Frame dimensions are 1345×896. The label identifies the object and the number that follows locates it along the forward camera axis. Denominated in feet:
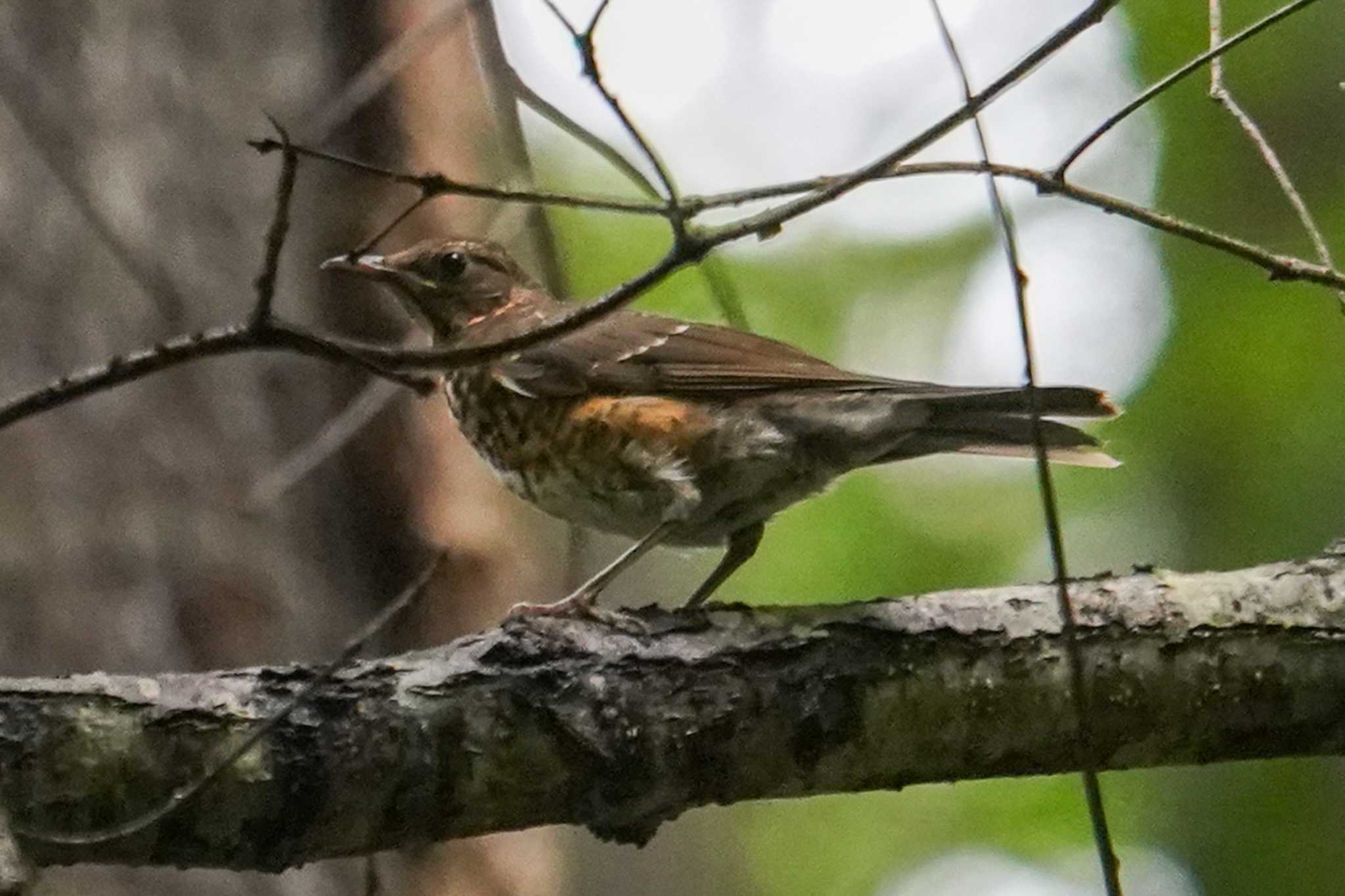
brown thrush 19.56
